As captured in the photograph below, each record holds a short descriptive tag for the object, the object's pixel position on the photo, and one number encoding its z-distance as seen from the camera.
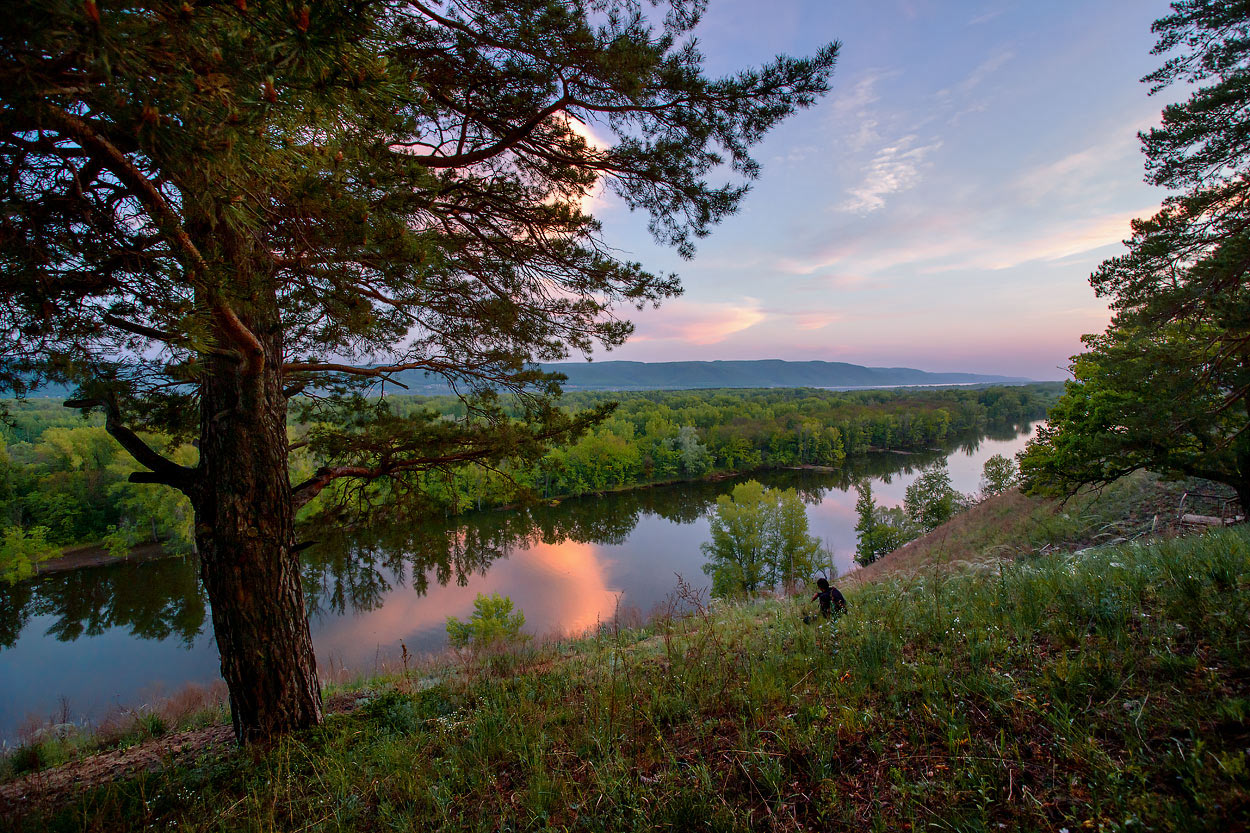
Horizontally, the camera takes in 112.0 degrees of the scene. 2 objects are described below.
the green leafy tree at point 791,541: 20.78
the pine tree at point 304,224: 1.31
